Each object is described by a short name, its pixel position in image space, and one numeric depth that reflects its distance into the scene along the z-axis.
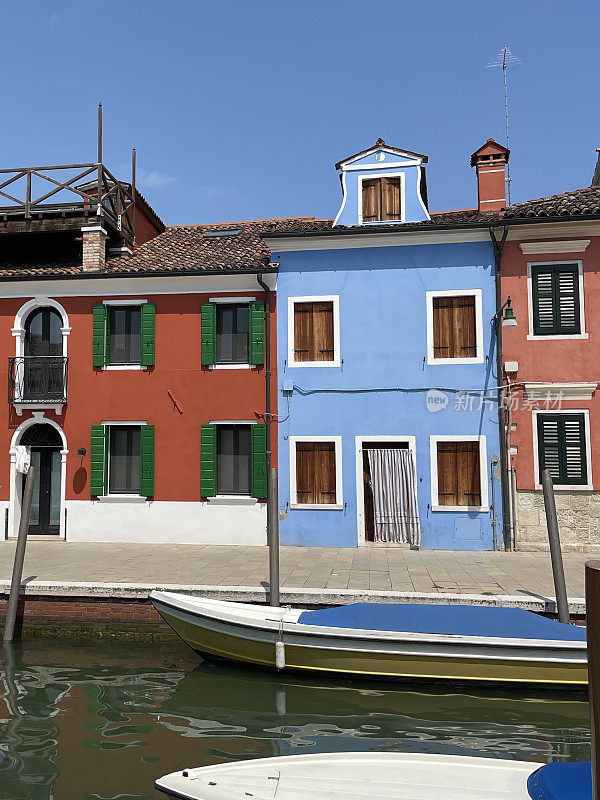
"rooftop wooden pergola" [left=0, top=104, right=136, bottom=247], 15.18
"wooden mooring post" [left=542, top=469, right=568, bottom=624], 7.86
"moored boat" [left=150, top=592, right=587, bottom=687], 6.91
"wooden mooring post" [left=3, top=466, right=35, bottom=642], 8.95
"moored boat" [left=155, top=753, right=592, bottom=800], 3.91
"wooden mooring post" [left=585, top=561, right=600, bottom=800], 2.27
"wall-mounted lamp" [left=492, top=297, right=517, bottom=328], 11.80
